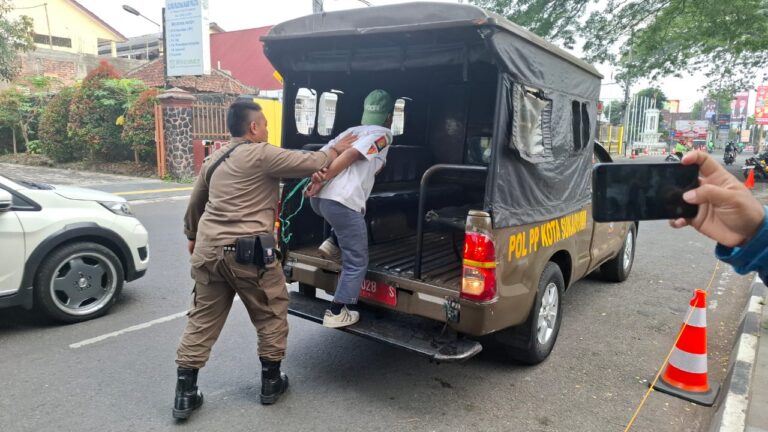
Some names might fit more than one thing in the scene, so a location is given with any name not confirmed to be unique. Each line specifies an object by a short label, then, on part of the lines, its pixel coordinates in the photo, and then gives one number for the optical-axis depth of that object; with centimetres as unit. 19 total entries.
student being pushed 372
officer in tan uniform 328
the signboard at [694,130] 6585
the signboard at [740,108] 6738
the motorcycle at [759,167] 2080
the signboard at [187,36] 1797
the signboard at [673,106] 9338
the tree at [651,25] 1530
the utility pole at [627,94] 2102
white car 435
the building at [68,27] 3681
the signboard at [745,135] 7729
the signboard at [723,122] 7431
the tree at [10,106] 1967
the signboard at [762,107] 4894
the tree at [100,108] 1680
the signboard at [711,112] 6925
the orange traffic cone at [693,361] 381
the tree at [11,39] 1616
